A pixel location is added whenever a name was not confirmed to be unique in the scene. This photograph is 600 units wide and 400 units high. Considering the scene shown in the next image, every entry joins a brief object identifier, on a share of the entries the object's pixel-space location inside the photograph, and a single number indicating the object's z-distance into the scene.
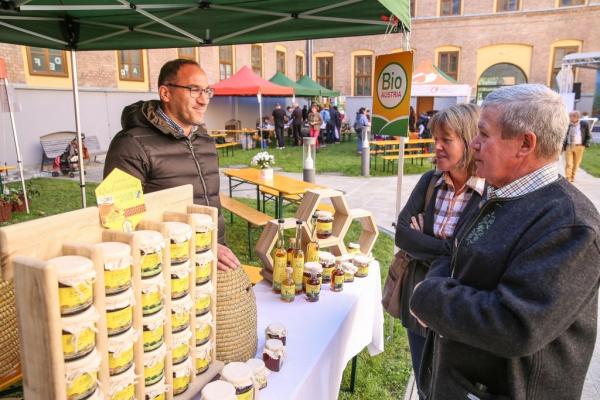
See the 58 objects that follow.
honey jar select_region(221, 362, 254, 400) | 1.24
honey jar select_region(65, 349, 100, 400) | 0.91
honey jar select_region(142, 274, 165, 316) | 1.07
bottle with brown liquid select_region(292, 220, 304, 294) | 2.13
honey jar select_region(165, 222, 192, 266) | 1.14
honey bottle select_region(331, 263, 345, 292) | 2.24
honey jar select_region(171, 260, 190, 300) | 1.16
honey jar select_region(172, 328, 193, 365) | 1.23
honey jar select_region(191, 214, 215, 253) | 1.23
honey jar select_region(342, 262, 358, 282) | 2.36
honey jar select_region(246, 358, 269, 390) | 1.41
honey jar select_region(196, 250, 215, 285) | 1.25
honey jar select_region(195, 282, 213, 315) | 1.28
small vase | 6.24
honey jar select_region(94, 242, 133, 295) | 0.96
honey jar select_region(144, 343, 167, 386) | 1.12
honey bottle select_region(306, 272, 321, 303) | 2.09
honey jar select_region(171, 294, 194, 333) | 1.19
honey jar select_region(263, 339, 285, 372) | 1.55
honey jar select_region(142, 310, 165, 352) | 1.09
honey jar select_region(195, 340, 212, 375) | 1.33
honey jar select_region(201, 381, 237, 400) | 1.13
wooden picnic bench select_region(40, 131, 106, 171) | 11.26
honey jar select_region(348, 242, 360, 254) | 2.70
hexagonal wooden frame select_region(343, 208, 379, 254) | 2.99
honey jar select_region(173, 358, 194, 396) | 1.25
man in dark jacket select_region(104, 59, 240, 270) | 2.12
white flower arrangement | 6.29
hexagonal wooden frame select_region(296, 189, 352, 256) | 2.56
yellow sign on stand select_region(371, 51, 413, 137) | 3.01
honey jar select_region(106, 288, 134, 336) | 0.98
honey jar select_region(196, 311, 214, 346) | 1.31
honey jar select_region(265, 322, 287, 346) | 1.67
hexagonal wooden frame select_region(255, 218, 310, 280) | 2.37
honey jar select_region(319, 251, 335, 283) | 2.34
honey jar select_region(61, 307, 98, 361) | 0.88
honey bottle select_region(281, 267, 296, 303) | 2.10
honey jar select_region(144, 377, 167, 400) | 1.14
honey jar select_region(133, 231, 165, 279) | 1.05
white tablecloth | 1.55
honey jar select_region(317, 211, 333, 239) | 2.60
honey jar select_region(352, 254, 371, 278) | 2.46
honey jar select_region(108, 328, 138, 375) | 1.00
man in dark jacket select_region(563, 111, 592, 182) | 9.33
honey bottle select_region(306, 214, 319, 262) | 2.28
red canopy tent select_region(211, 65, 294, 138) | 13.84
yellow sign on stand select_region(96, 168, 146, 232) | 1.09
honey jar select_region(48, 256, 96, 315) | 0.87
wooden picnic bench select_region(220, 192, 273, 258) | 5.01
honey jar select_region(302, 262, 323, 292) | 2.11
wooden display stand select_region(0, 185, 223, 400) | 0.84
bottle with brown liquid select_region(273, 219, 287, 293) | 2.15
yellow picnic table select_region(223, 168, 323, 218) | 5.53
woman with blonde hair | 2.02
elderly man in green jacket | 1.08
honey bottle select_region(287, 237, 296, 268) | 2.23
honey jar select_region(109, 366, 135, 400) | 1.02
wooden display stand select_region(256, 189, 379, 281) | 2.38
